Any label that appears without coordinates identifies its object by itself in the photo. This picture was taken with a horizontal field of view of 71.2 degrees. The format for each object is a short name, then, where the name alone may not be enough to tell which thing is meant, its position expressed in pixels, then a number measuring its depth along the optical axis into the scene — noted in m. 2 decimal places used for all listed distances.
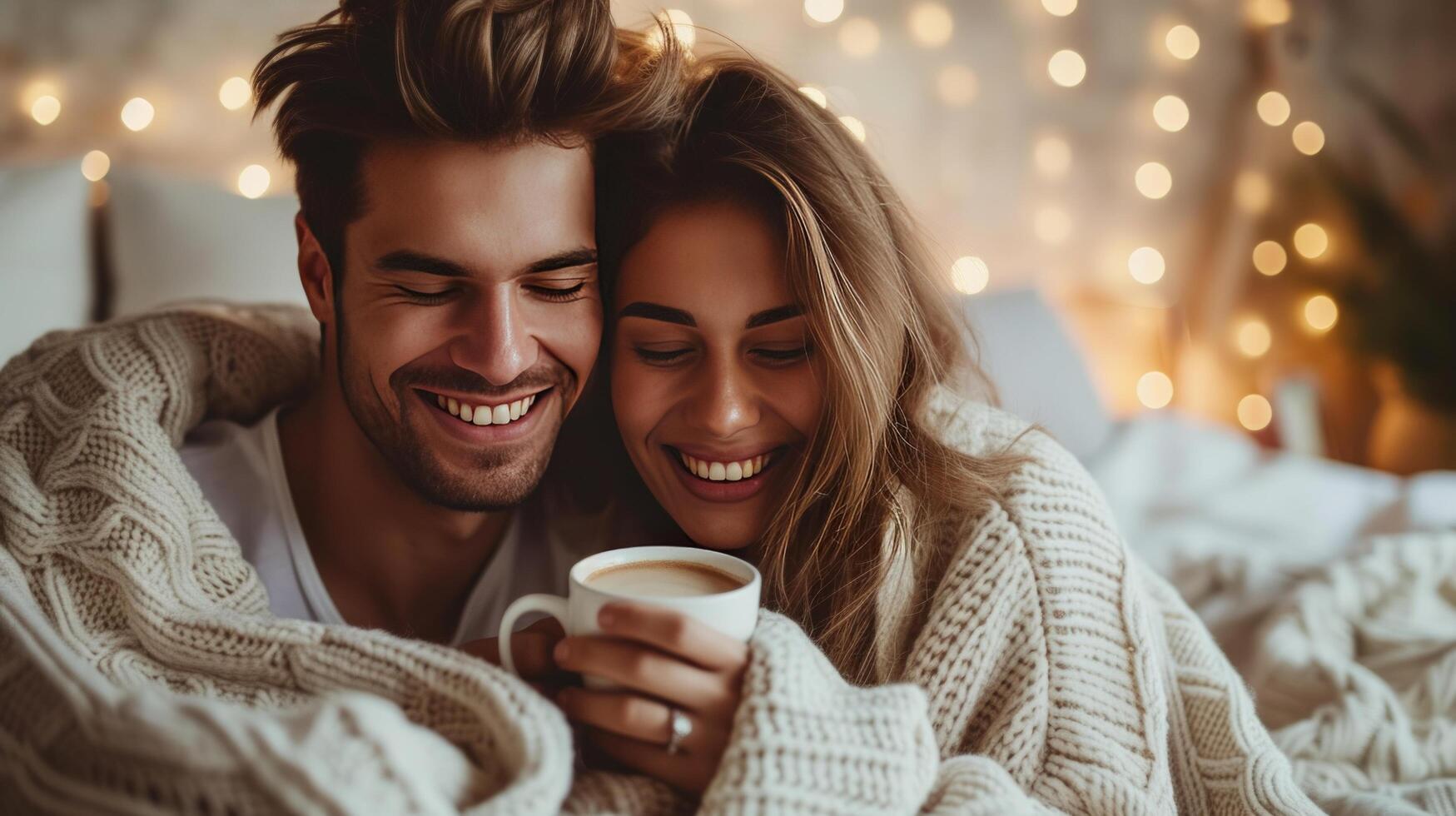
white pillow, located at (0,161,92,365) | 1.48
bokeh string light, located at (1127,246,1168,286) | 2.93
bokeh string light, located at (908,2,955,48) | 2.52
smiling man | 1.04
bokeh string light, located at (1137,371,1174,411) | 2.85
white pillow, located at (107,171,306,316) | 1.60
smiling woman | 0.93
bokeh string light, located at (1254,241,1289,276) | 3.01
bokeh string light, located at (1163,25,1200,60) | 2.81
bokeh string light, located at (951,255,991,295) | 2.68
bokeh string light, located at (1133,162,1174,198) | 2.88
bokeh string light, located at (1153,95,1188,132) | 2.84
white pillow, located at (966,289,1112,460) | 1.97
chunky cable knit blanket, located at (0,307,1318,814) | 0.63
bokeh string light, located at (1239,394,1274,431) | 3.10
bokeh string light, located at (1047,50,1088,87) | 2.70
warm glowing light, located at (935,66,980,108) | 2.59
